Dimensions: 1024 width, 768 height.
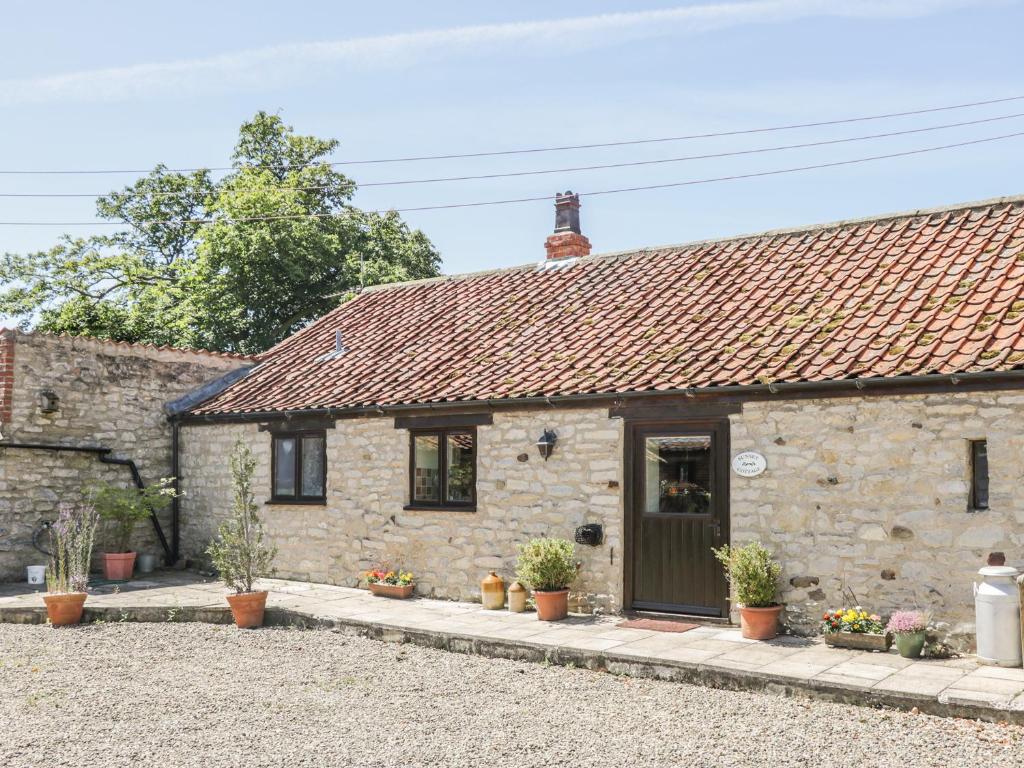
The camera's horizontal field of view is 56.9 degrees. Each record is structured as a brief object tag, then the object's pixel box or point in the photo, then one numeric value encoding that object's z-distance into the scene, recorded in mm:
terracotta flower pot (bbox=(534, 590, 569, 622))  10289
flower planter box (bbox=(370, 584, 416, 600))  11984
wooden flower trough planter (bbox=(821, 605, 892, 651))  8461
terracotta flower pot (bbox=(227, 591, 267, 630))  10836
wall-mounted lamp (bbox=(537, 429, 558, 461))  10938
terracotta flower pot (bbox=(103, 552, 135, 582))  13992
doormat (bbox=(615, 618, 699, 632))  9672
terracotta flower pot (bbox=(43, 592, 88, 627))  10953
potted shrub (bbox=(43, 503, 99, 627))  10992
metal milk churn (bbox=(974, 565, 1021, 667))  7691
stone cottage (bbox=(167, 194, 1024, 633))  8594
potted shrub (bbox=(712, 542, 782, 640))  9008
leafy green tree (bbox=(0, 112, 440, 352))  25812
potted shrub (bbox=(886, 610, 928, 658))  8141
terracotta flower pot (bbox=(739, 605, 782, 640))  8984
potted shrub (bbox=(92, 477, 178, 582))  14016
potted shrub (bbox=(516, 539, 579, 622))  10312
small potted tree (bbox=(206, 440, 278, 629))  10883
